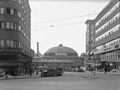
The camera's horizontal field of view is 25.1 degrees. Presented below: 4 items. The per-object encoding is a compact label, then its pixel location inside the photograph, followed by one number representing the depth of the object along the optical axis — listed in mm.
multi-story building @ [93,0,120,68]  79938
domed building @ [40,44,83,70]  168625
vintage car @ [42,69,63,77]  53688
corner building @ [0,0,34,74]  51375
